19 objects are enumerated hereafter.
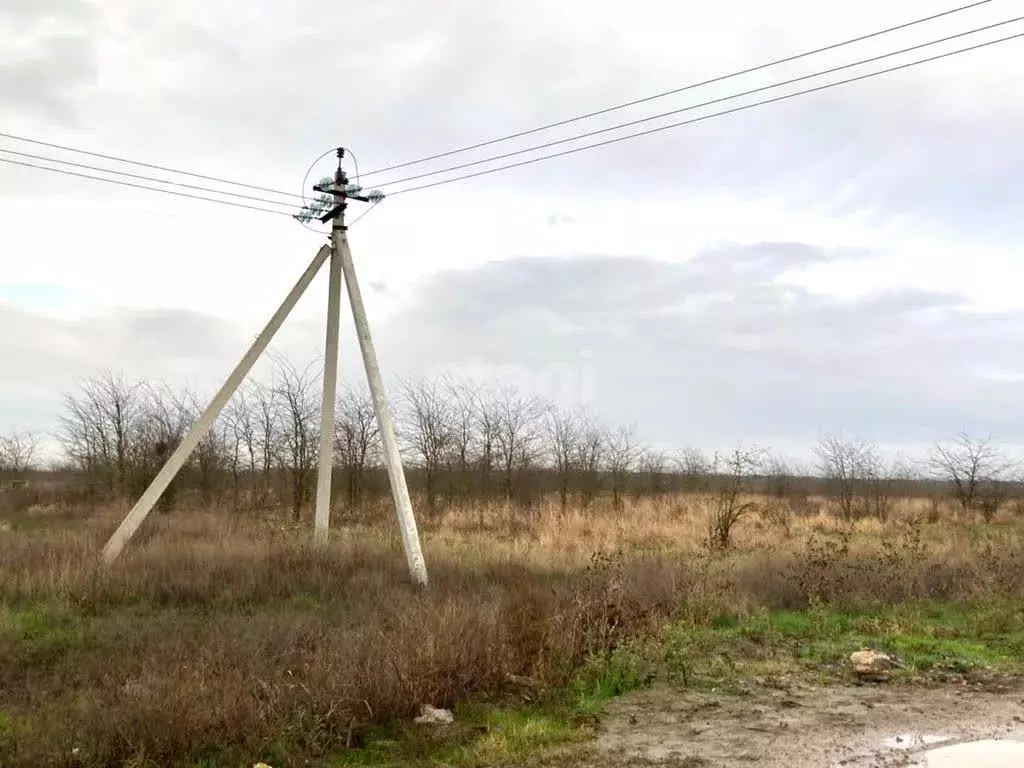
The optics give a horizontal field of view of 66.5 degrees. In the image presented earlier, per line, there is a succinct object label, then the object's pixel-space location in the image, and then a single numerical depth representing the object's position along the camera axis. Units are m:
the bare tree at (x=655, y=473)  29.11
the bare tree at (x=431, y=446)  25.19
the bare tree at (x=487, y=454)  25.28
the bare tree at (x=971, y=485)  25.73
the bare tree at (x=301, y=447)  21.62
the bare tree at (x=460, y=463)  24.97
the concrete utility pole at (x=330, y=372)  11.45
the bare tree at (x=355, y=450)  23.33
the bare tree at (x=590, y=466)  26.47
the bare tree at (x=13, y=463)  35.91
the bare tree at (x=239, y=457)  23.69
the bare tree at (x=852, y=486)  25.95
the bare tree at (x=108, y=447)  24.36
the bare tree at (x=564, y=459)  26.45
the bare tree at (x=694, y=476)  30.62
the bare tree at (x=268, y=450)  22.59
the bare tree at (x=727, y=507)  16.18
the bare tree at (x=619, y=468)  27.19
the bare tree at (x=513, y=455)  25.69
